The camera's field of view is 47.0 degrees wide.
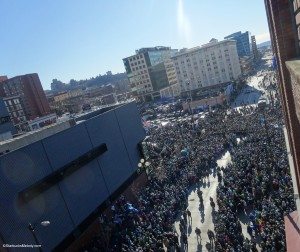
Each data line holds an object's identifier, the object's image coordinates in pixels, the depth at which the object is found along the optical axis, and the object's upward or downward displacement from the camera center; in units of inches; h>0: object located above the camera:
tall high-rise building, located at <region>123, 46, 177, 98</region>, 4761.3 -170.0
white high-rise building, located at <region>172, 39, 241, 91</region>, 4178.2 -261.6
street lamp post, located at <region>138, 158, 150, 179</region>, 1413.1 -416.9
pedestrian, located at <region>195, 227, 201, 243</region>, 887.1 -457.1
